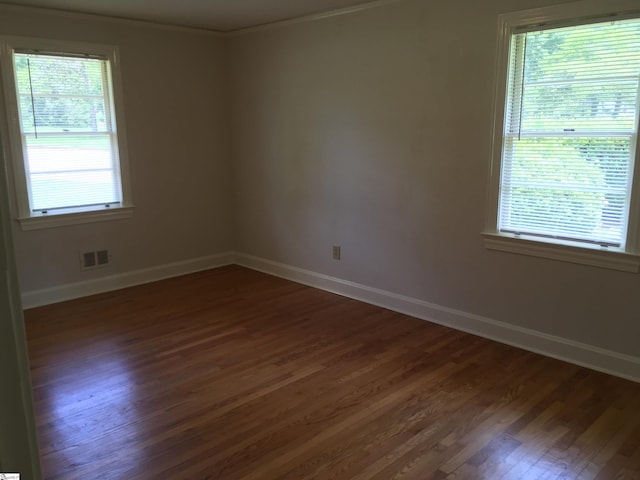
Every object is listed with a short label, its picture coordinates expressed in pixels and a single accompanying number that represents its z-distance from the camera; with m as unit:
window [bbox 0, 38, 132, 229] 4.18
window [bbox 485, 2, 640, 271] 2.97
